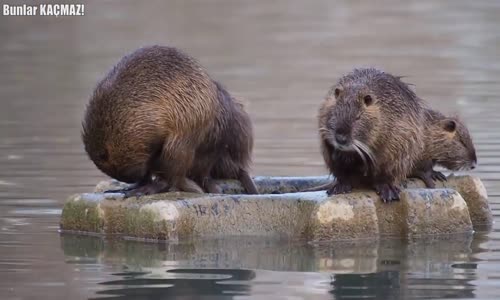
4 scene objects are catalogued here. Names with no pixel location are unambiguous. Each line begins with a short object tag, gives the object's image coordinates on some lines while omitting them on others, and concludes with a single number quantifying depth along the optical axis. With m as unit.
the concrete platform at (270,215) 16.19
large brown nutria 16.36
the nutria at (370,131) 16.25
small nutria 17.92
